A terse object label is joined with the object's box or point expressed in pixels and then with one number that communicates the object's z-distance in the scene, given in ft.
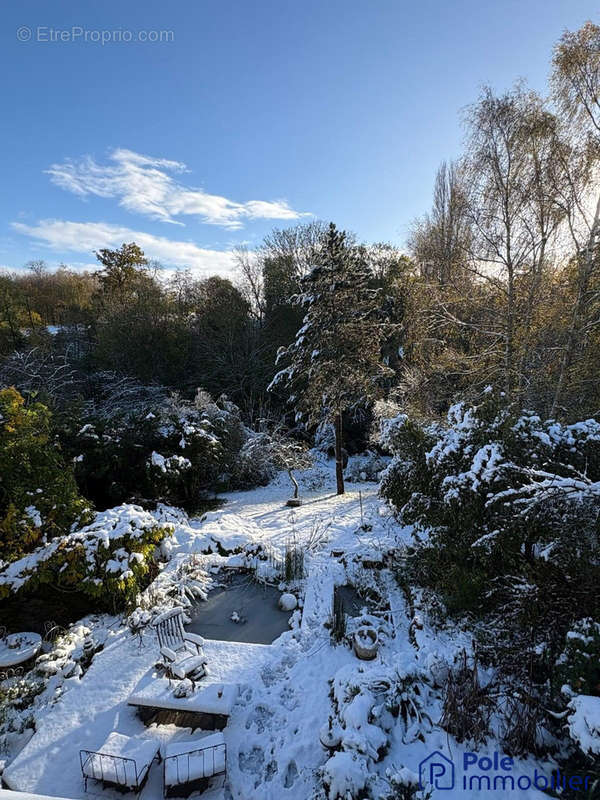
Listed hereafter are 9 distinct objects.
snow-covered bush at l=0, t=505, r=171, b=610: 15.23
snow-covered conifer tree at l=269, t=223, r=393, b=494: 31.19
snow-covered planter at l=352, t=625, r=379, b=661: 13.25
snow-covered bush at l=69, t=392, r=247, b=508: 29.48
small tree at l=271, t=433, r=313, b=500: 35.81
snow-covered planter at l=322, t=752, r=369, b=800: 8.16
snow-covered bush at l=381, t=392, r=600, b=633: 10.82
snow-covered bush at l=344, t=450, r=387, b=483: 42.47
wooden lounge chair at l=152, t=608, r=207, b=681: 12.78
